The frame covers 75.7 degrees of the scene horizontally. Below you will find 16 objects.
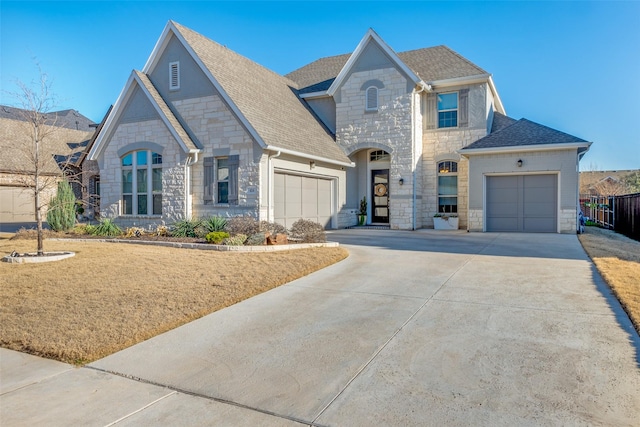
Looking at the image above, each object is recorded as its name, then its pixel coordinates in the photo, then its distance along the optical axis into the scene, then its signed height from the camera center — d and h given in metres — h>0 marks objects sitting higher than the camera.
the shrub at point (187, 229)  13.40 -0.92
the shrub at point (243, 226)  12.37 -0.76
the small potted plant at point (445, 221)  18.31 -0.97
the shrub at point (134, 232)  14.05 -1.05
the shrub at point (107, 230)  14.43 -1.00
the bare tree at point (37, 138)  10.21 +1.61
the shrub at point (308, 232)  12.14 -0.94
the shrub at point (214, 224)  13.03 -0.73
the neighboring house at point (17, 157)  23.98 +2.68
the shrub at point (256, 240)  11.55 -1.10
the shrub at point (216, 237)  11.69 -1.03
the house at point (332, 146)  14.79 +2.15
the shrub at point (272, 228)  12.67 -0.84
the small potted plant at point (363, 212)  20.55 -0.58
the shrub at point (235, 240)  11.35 -1.09
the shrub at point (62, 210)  14.83 -0.29
